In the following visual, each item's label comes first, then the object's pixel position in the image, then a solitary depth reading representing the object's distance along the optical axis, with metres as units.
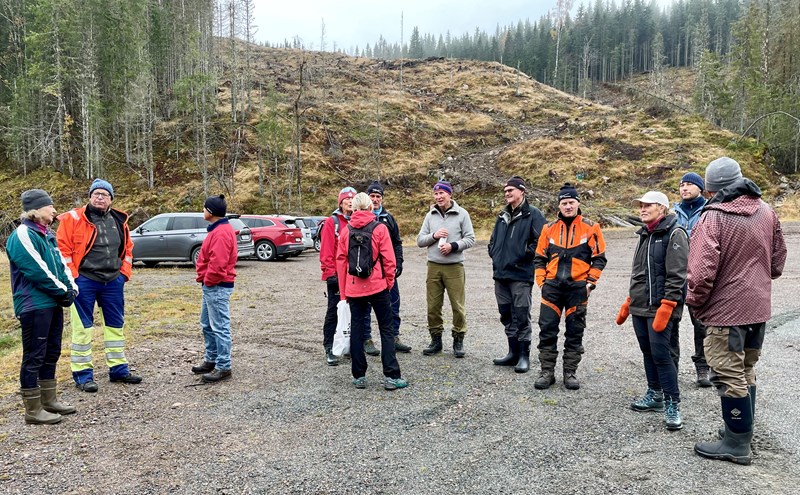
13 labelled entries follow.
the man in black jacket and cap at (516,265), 5.34
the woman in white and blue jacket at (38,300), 4.06
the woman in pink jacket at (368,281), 4.80
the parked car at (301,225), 18.29
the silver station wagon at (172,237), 15.19
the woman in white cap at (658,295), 3.86
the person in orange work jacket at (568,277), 4.74
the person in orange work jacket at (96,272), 4.84
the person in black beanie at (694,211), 4.91
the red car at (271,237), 17.62
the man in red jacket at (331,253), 5.65
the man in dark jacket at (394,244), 6.02
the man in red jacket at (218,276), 5.05
